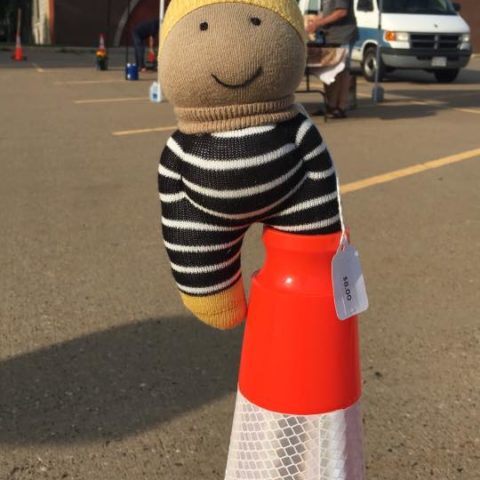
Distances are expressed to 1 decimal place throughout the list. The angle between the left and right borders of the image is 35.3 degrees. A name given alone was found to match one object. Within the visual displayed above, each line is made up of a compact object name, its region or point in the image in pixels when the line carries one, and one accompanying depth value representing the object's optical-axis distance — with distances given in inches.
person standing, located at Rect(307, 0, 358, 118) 370.9
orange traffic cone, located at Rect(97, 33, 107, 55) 693.5
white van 554.9
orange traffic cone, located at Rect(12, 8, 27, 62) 801.6
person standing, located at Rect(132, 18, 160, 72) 594.5
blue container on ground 591.2
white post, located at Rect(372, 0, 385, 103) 461.1
